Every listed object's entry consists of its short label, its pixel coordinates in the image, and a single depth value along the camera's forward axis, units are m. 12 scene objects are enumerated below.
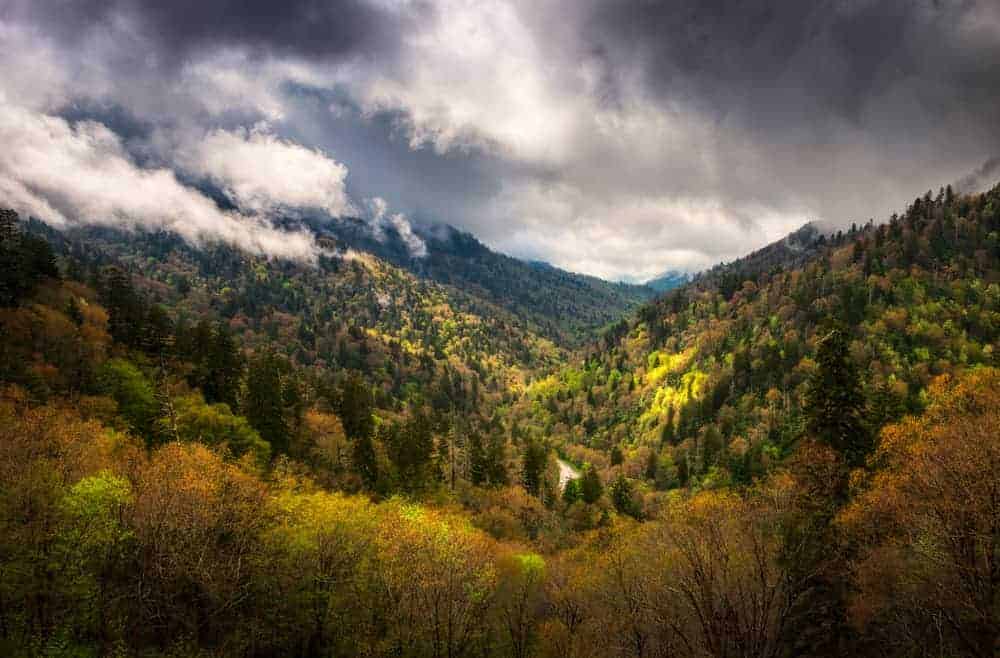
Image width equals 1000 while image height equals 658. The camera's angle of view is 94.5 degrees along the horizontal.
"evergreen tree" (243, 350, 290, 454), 70.19
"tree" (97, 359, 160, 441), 57.84
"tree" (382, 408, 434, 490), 76.50
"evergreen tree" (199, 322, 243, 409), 77.62
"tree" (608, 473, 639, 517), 100.12
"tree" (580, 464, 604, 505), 99.00
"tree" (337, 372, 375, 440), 82.72
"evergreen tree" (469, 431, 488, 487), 93.12
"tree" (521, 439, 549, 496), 97.12
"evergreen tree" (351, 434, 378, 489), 75.50
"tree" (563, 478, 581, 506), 104.23
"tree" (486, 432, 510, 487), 92.50
